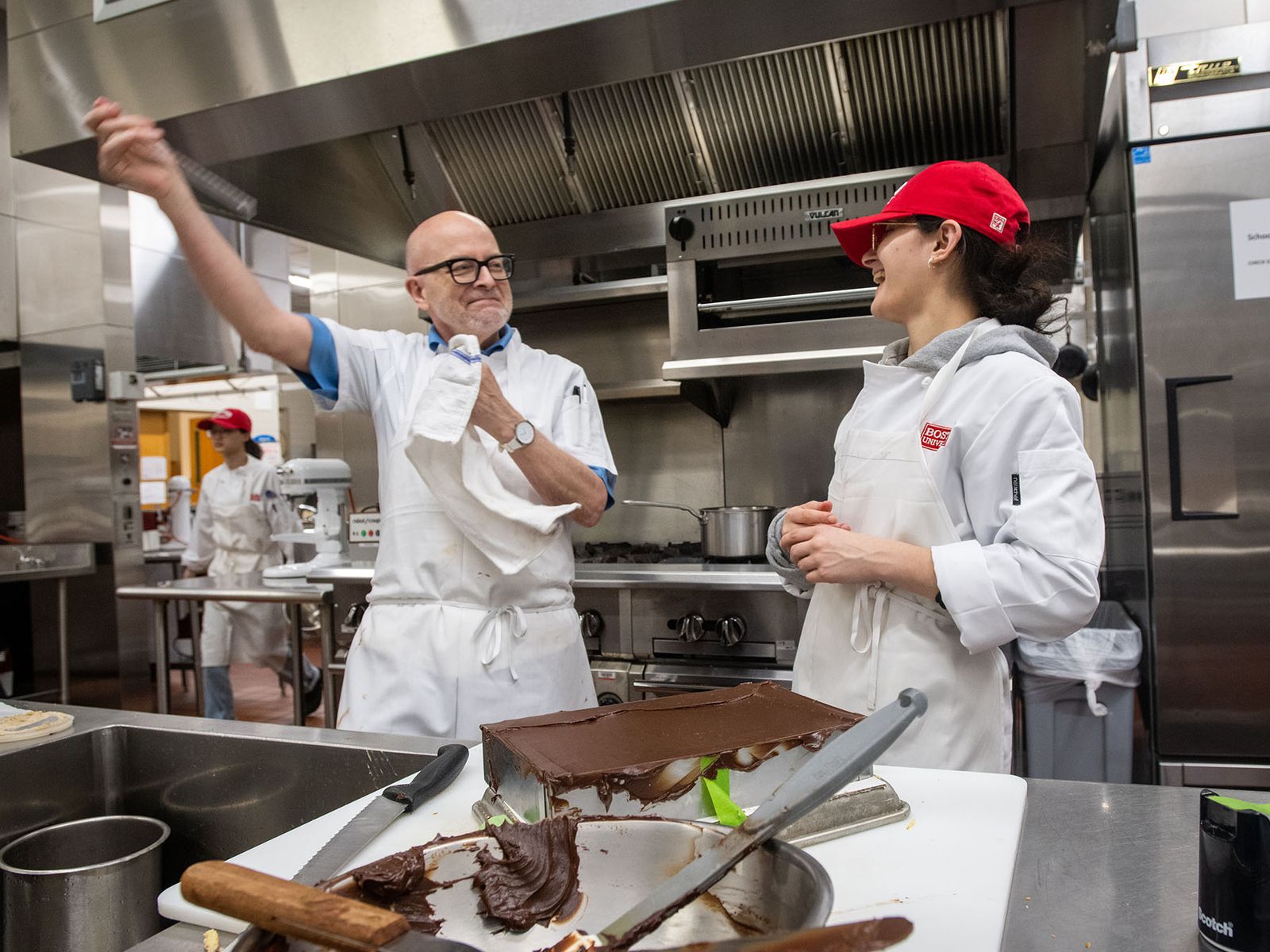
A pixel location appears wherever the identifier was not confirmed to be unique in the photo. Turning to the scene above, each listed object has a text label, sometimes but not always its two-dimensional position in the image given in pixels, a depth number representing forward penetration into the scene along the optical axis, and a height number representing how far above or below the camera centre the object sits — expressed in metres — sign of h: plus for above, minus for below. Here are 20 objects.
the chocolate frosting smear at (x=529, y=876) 0.64 -0.30
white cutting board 0.66 -0.34
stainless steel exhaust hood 1.66 +1.02
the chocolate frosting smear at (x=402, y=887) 0.60 -0.29
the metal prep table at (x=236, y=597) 3.04 -0.39
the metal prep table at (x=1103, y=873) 0.67 -0.36
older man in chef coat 1.68 -0.06
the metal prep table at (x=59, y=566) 4.33 -0.37
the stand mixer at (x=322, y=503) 3.33 -0.07
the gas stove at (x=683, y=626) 2.60 -0.47
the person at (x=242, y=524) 4.93 -0.21
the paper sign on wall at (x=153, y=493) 9.91 -0.02
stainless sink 1.20 -0.42
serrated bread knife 0.71 -0.32
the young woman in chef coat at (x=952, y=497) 1.22 -0.05
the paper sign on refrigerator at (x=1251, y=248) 1.99 +0.47
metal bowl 0.57 -0.30
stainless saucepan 2.95 -0.21
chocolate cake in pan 0.79 -0.27
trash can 2.09 -0.60
